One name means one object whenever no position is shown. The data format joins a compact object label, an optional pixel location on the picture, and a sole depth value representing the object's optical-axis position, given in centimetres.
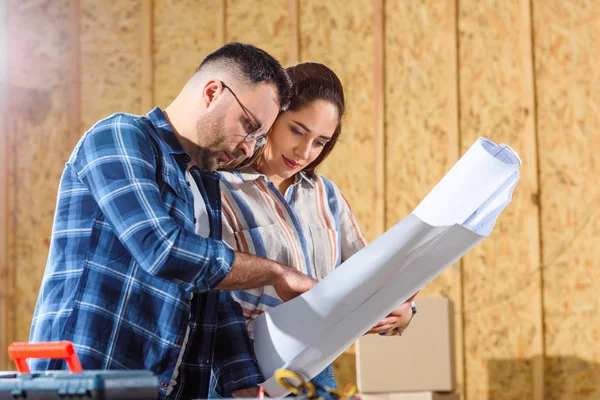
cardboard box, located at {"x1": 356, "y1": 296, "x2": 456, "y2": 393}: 420
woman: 237
